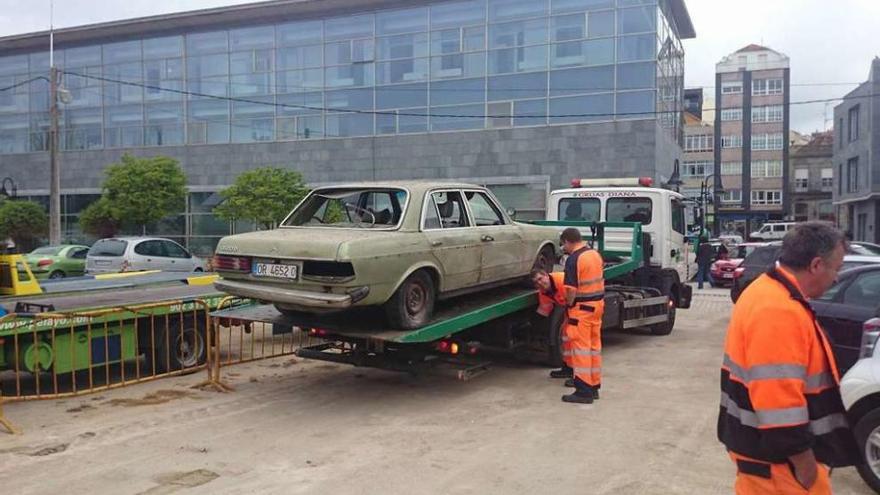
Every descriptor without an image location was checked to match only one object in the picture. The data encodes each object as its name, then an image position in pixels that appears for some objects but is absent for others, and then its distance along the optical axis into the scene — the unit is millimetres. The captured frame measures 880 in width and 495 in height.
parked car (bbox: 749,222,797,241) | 45094
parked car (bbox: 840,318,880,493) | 4652
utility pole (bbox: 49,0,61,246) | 22984
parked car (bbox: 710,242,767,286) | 21984
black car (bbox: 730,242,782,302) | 12234
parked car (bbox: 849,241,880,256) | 14781
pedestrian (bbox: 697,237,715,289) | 13836
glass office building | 26594
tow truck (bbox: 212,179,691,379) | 7113
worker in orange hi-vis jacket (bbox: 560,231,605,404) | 7203
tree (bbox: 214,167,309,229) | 24984
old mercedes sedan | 6242
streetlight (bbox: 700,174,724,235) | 13648
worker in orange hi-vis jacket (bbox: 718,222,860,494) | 2605
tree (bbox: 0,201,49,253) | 28703
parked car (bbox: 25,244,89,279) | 20750
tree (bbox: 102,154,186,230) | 27375
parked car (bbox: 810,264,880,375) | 7473
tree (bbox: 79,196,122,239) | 27797
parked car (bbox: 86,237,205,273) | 18078
